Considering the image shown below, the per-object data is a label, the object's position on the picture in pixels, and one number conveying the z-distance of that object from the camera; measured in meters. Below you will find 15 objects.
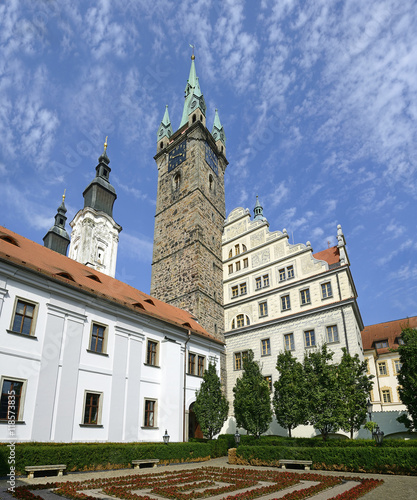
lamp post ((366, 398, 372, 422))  19.77
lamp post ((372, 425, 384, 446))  15.84
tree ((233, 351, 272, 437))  21.95
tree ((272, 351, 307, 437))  19.84
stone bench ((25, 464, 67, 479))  12.51
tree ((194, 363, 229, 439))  22.61
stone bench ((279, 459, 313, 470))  16.59
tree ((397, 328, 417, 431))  20.20
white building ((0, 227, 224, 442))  15.59
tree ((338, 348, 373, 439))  19.28
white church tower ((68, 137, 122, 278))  49.94
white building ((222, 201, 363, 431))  25.97
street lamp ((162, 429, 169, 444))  19.48
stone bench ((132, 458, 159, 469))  16.42
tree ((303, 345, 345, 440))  18.59
